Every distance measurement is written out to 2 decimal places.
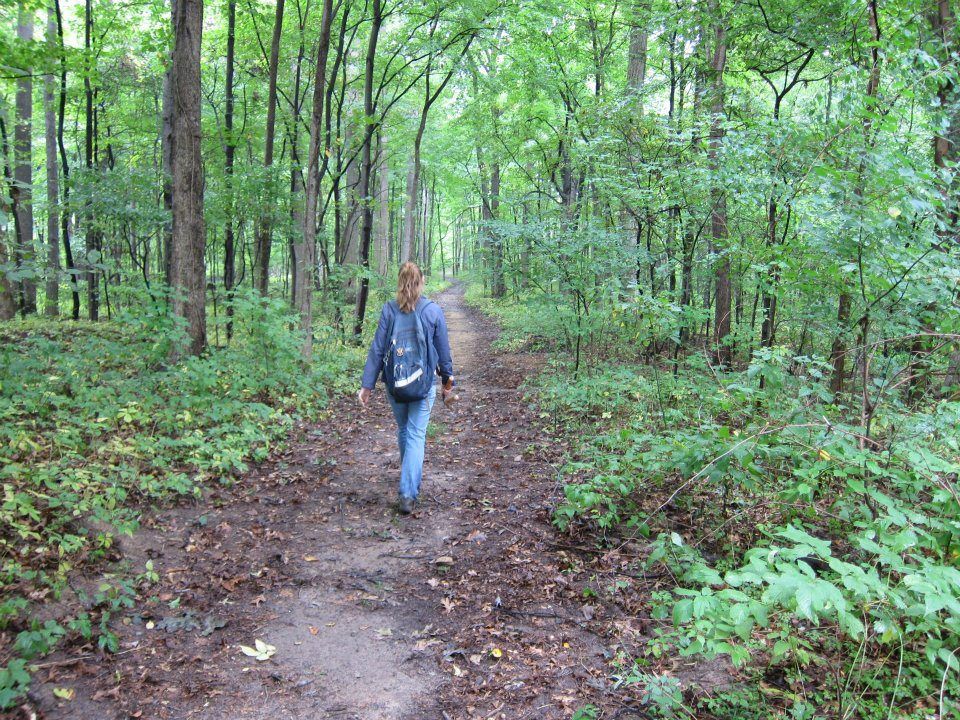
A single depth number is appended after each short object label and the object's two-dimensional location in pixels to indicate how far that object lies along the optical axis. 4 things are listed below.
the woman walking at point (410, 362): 5.28
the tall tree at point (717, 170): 7.29
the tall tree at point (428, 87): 14.19
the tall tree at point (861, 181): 4.09
